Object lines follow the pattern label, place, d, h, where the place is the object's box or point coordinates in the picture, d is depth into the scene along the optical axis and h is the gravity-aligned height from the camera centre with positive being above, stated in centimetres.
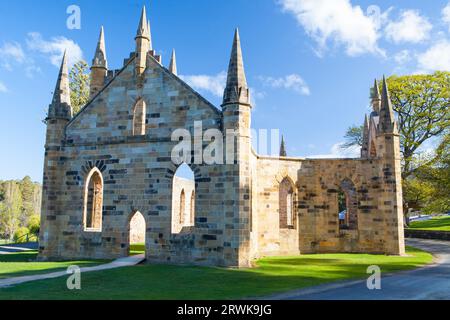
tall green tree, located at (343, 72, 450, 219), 3450 +788
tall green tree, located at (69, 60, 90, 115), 3681 +1237
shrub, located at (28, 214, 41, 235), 3951 -167
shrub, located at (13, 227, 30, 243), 3774 -271
